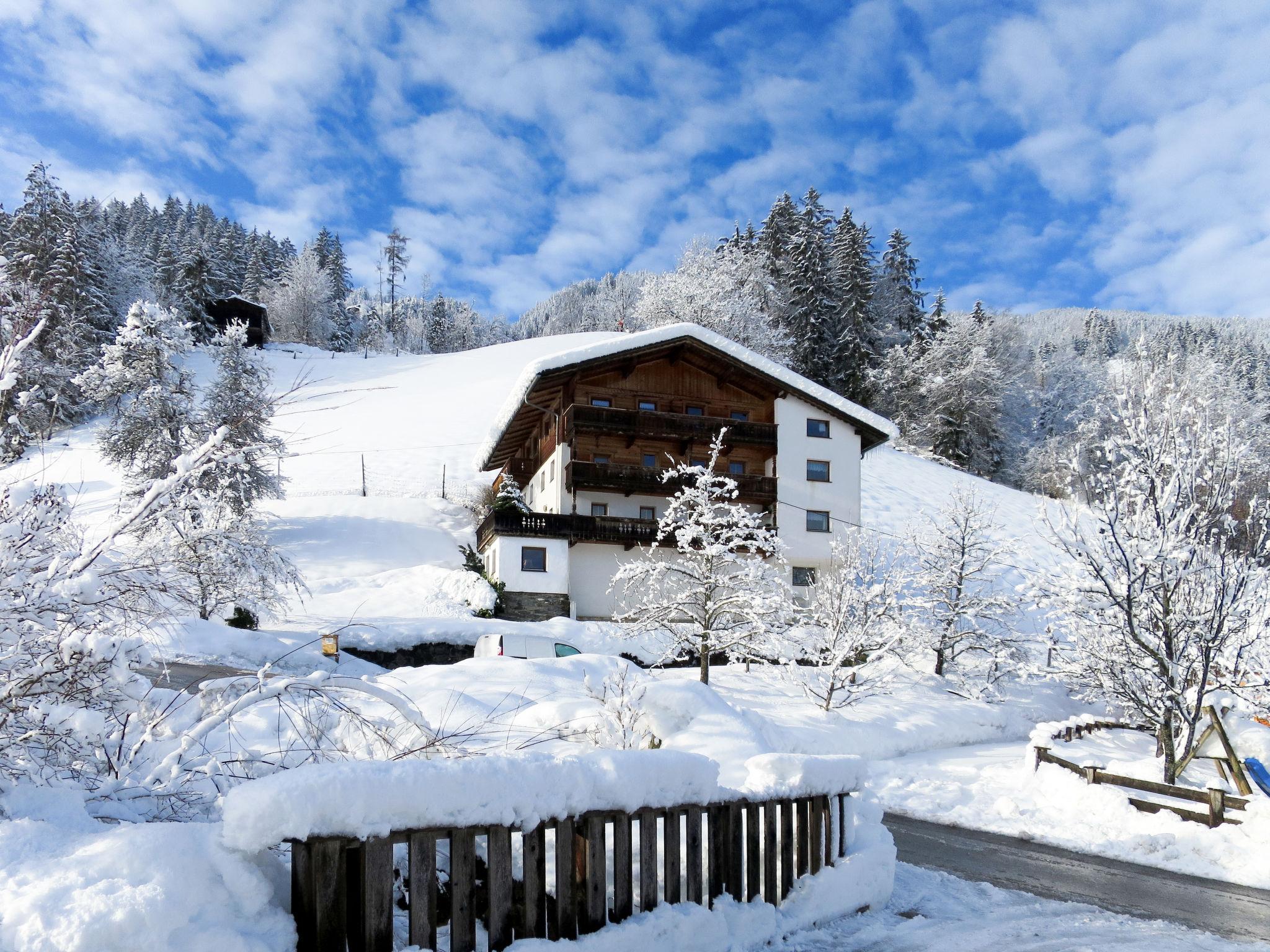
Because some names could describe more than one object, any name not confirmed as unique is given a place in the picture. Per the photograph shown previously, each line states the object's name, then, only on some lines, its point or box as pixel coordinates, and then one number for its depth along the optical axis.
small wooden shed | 77.44
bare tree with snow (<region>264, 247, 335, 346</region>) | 92.31
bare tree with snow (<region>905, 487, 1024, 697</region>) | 27.50
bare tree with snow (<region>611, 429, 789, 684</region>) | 23.42
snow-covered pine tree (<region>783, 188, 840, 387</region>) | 62.41
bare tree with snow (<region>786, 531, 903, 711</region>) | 22.97
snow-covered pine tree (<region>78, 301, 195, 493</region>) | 30.59
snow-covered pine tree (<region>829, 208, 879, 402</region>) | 61.31
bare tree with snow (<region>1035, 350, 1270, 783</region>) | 14.17
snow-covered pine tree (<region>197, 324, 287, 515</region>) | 33.19
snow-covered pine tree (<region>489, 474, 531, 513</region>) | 31.71
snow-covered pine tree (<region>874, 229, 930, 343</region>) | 69.38
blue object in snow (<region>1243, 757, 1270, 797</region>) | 14.66
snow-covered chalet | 31.30
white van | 21.38
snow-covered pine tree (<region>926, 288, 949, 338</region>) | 65.25
